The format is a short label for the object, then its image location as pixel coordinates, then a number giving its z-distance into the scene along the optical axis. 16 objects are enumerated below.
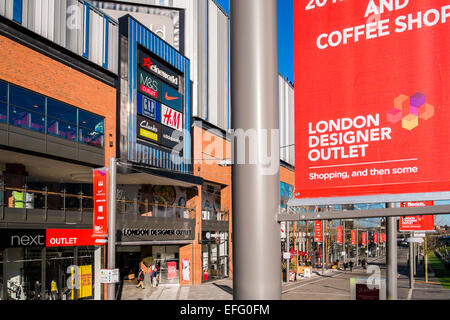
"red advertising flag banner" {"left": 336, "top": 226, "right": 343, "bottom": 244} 58.24
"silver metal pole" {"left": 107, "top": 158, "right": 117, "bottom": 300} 19.78
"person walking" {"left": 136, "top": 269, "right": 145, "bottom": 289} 33.81
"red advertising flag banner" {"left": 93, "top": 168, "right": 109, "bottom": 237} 21.92
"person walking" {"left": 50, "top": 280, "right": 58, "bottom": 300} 24.44
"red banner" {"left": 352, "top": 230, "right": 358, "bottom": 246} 64.50
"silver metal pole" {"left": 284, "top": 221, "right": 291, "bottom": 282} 40.03
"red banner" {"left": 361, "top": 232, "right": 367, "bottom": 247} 73.54
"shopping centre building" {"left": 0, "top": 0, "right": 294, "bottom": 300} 22.52
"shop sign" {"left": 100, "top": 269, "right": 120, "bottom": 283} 19.34
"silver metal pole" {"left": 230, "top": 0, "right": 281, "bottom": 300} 3.16
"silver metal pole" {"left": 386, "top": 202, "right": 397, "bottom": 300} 12.38
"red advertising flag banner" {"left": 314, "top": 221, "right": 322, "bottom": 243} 51.19
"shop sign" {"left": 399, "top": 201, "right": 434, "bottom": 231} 25.42
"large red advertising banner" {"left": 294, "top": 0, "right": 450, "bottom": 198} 2.93
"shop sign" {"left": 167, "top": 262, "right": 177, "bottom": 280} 37.34
